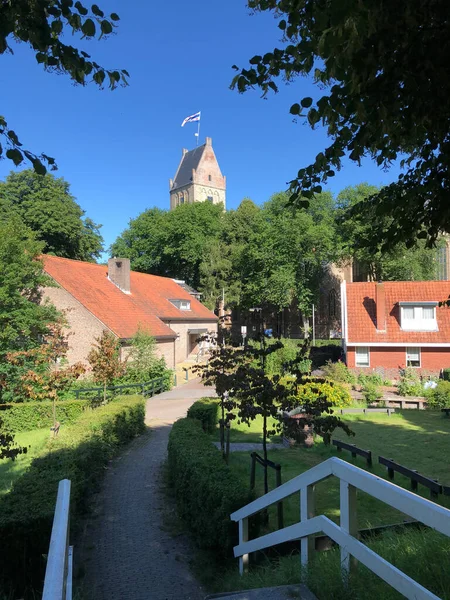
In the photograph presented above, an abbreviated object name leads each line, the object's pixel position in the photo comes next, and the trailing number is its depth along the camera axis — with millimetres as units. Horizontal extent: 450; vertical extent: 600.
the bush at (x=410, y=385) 22984
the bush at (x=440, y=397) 20484
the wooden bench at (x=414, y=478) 8020
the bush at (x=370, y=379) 25359
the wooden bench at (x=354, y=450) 10906
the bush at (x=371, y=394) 21516
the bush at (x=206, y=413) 14002
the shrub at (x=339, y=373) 25656
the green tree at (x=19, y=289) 20609
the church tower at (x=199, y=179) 84438
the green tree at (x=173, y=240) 54375
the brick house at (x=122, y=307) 25344
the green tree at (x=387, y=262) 42000
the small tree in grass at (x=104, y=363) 17703
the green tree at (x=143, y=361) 23266
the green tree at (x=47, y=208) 37188
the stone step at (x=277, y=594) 2975
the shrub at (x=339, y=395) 17733
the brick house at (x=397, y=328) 27469
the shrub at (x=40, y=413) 17094
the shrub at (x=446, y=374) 25181
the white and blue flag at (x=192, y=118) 84812
